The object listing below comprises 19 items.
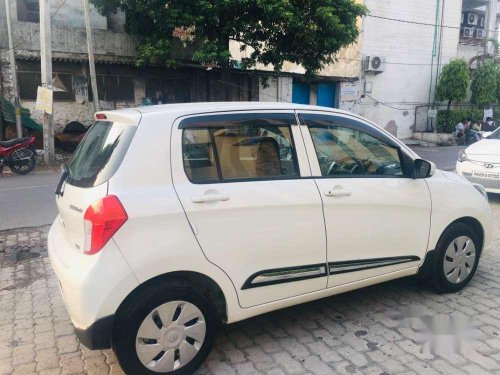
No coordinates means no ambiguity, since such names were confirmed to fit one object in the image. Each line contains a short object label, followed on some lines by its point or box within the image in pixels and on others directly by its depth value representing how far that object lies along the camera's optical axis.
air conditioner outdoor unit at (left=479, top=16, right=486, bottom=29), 27.41
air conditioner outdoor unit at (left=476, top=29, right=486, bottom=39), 27.05
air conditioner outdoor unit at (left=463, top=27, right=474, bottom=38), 26.69
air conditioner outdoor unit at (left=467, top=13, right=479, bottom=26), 27.07
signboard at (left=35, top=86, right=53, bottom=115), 10.95
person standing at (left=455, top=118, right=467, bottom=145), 22.05
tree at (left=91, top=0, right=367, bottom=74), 12.73
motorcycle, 10.47
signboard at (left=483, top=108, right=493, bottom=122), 24.70
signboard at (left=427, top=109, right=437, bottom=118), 23.32
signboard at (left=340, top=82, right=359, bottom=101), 21.34
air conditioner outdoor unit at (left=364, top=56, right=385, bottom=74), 21.44
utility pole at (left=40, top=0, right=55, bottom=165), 10.94
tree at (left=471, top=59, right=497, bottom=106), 23.46
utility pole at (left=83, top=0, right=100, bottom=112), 13.04
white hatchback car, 2.38
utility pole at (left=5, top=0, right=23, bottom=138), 13.09
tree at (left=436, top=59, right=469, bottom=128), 21.97
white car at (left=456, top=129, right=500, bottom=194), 6.95
